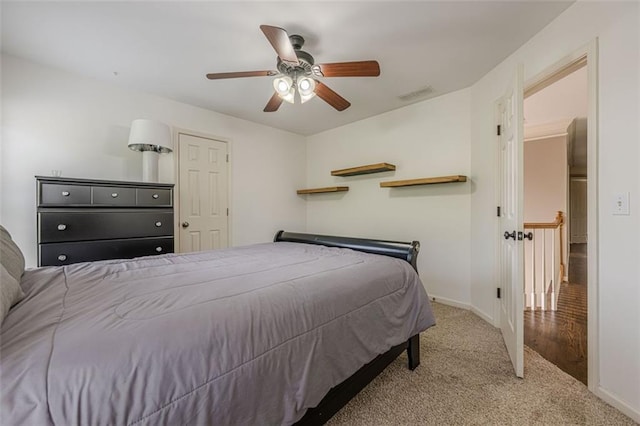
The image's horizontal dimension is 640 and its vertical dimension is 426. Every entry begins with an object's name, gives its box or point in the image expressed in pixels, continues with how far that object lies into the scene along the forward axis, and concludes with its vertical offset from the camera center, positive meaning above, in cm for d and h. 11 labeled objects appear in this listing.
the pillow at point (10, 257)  107 -19
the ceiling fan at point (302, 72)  192 +104
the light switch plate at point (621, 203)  151 +5
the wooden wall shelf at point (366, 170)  357 +58
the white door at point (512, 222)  184 -8
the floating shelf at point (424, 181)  300 +36
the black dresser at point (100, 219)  218 -7
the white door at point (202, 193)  346 +24
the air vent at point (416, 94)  311 +139
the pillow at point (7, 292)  78 -26
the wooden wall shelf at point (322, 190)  423 +35
